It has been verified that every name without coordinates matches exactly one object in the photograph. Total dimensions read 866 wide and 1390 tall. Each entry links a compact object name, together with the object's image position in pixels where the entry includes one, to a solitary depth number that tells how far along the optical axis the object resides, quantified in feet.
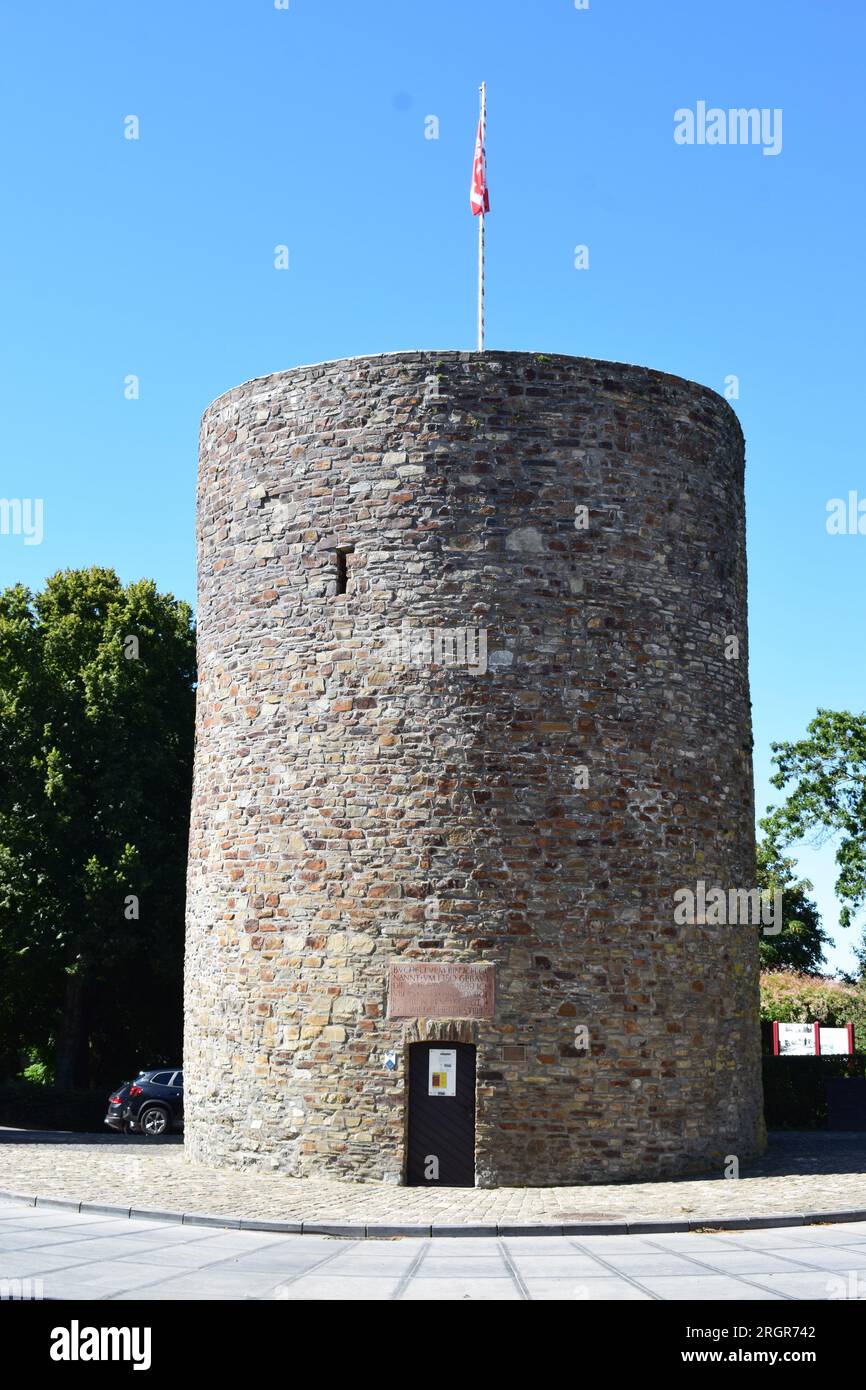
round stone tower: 51.11
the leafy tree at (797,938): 143.02
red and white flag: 60.90
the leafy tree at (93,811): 87.61
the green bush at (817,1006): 118.32
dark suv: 77.51
